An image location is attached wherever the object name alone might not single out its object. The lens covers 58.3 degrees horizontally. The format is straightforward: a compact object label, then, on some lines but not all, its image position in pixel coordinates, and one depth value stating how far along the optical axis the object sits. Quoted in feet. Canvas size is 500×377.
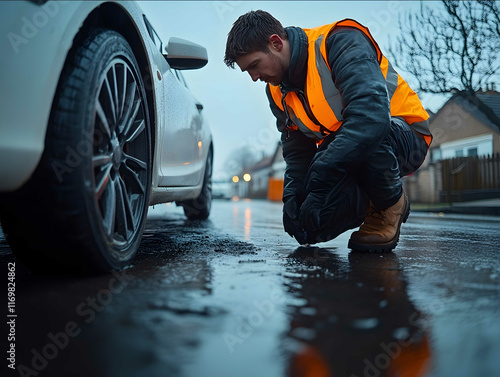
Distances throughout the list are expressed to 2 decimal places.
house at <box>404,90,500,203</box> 66.33
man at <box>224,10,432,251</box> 6.40
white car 3.96
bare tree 40.91
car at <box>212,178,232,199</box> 84.28
